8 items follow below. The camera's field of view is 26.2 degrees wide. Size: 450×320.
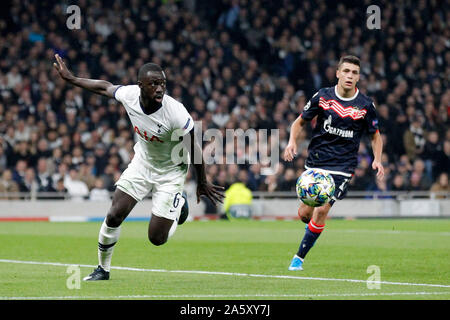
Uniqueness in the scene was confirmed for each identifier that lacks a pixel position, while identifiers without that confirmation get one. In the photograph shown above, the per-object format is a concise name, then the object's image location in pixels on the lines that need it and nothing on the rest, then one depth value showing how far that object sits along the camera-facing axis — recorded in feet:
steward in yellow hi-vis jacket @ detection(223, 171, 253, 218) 83.10
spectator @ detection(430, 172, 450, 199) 88.48
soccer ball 36.70
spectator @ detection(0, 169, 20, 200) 78.80
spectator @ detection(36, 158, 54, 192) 80.07
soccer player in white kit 32.91
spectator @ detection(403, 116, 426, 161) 91.71
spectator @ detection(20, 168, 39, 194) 79.82
